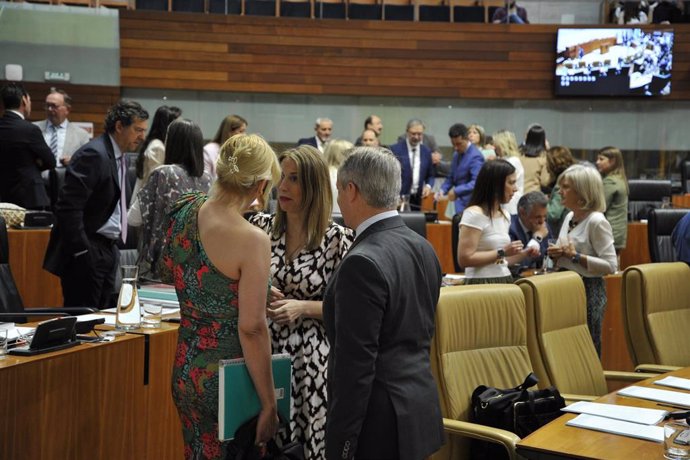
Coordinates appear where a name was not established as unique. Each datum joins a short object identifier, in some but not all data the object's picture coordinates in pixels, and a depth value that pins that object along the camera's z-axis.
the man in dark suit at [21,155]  5.97
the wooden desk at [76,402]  2.61
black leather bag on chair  2.98
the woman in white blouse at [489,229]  4.29
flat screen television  11.77
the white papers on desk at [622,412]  2.73
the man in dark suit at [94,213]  4.12
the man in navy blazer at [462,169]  7.98
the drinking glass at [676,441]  2.32
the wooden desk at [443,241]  7.02
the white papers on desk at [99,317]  3.29
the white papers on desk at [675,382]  3.23
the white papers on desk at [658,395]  2.99
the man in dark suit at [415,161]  8.32
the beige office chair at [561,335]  3.54
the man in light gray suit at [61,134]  7.67
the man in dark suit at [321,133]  8.88
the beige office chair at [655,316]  4.22
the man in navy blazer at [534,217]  5.14
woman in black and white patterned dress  2.85
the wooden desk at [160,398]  3.21
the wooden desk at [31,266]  5.34
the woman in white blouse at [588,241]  4.64
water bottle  3.15
